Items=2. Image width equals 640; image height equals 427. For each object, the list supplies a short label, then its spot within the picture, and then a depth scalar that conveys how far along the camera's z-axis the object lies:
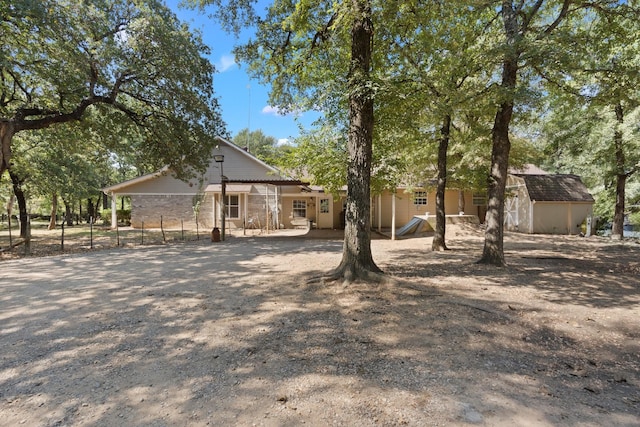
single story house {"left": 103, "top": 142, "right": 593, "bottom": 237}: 18.86
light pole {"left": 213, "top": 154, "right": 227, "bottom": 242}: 14.15
